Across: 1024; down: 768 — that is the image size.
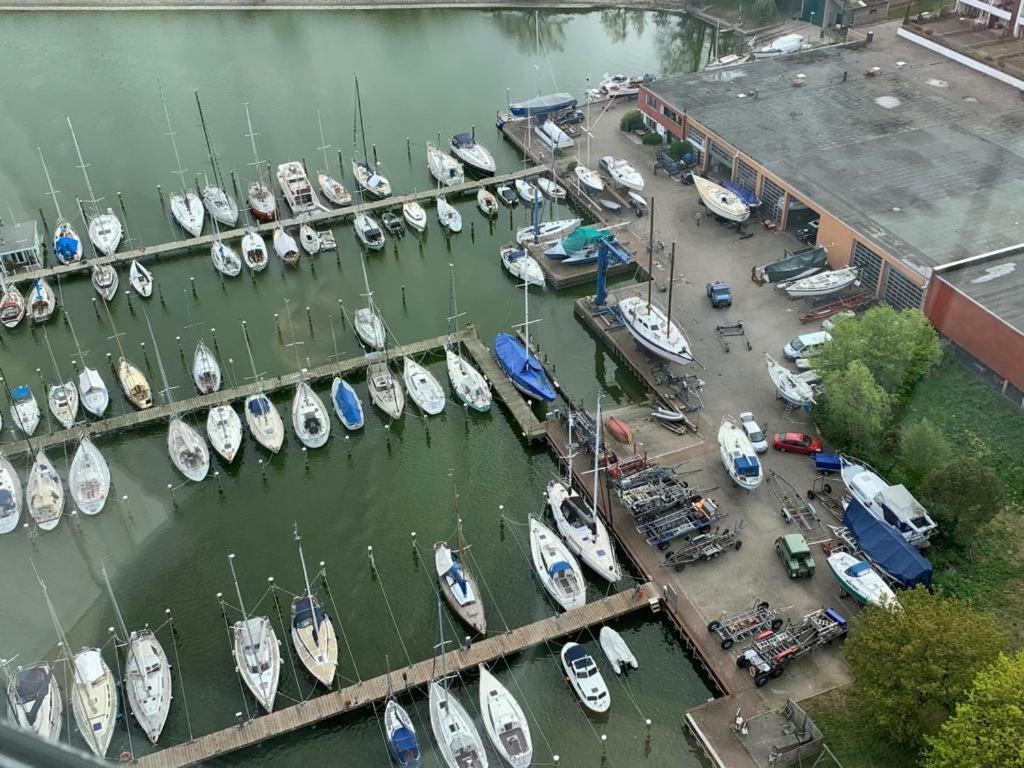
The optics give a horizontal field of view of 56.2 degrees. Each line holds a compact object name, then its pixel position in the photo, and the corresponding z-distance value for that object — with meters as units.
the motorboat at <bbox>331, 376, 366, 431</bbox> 56.50
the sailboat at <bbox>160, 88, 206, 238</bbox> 73.81
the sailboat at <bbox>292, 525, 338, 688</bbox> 42.44
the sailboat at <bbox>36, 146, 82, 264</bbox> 70.50
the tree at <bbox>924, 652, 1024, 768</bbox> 32.56
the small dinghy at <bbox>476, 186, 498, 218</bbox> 76.25
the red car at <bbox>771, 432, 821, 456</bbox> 52.06
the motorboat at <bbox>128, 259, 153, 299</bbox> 67.94
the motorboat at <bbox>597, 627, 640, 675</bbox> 42.94
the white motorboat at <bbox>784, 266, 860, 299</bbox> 62.16
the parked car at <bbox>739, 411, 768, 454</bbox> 52.25
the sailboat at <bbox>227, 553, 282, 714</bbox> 41.56
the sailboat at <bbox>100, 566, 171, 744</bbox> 40.62
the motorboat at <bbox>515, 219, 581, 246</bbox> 71.62
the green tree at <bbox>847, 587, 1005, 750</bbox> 35.88
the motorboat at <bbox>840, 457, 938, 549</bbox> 45.78
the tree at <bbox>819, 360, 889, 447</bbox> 50.25
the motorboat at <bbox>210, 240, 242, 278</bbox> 69.50
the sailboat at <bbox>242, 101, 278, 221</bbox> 74.44
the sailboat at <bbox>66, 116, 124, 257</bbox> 71.50
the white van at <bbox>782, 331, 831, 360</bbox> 58.09
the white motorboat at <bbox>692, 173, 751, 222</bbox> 69.75
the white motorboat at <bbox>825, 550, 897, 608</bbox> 42.97
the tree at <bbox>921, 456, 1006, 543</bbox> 44.56
